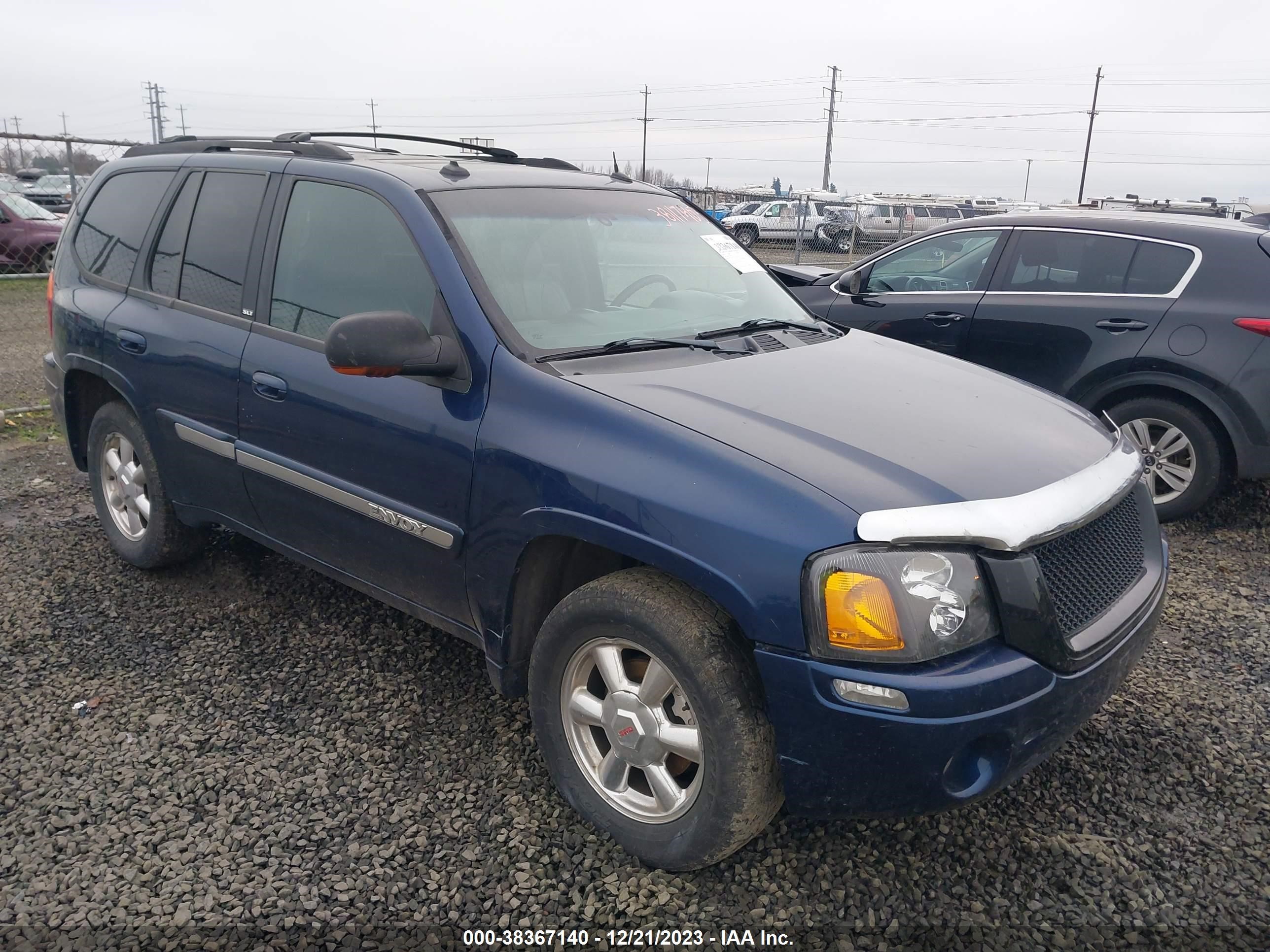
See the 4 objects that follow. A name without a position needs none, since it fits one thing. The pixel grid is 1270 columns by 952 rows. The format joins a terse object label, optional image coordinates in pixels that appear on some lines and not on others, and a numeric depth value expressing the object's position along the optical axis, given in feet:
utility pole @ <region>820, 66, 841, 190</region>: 162.20
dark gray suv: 15.94
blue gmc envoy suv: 6.97
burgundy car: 45.91
